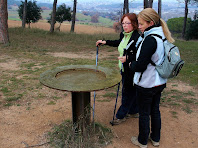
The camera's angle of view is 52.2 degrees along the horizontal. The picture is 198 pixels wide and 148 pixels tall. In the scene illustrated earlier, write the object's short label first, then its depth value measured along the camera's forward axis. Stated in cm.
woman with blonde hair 221
